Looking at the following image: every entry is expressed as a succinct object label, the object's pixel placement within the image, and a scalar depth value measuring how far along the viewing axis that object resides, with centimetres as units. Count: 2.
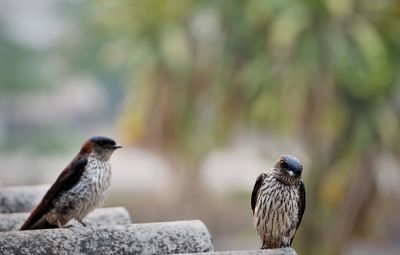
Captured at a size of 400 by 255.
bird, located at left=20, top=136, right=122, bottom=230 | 1037
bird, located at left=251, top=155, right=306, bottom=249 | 965
